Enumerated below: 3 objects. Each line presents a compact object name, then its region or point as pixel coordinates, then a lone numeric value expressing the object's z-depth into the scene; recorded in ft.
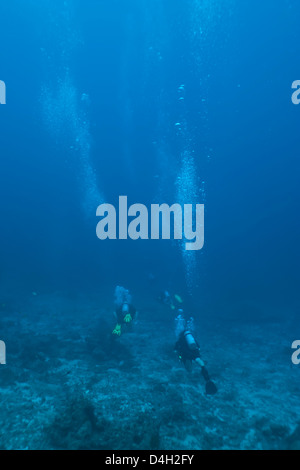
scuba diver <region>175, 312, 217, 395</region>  19.84
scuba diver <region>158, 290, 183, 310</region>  37.29
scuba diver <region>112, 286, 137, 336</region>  26.23
